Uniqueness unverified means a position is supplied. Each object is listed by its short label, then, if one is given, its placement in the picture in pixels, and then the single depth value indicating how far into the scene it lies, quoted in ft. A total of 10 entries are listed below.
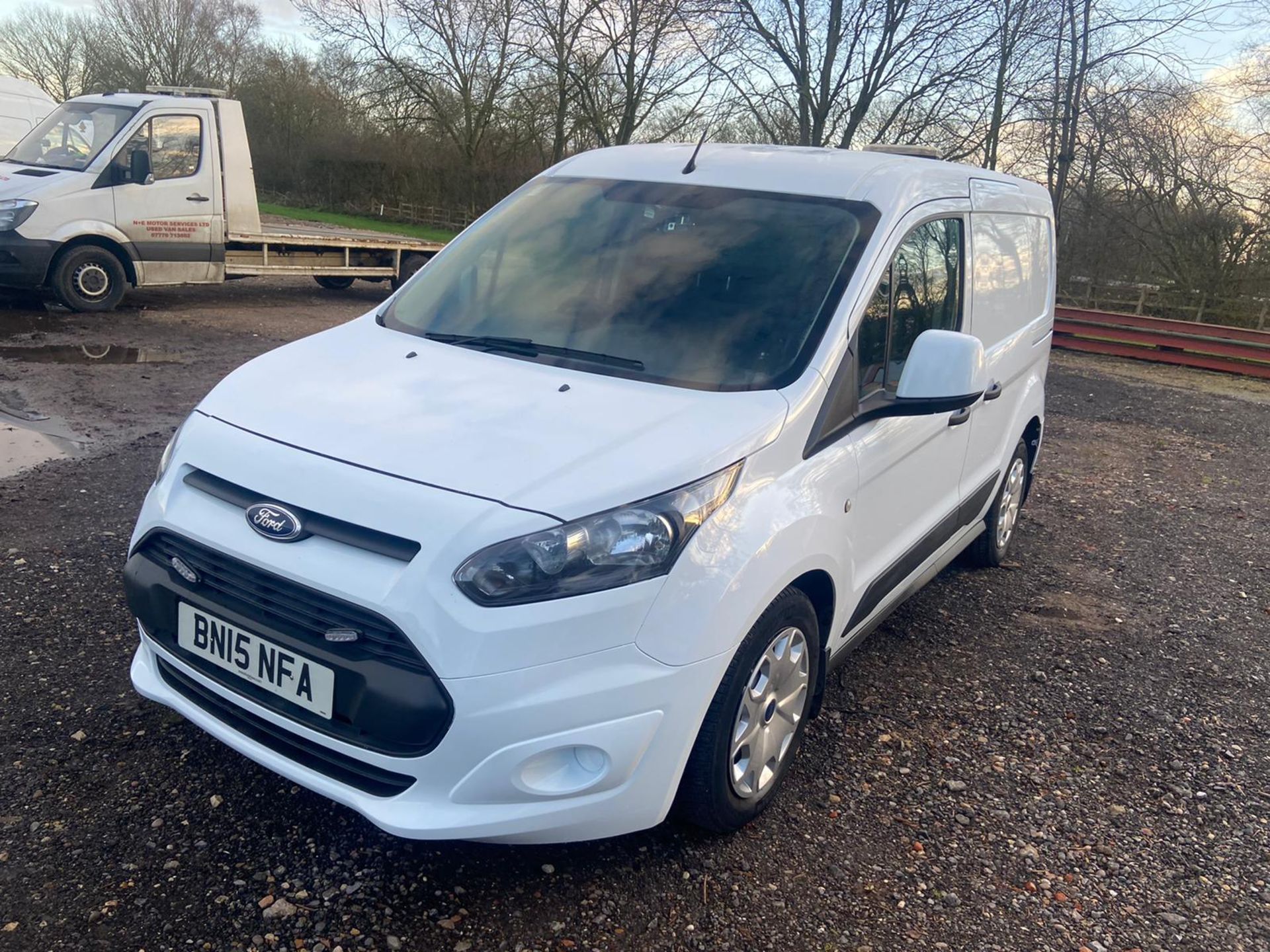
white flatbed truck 32.91
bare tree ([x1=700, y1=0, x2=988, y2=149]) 58.44
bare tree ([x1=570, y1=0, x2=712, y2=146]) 72.08
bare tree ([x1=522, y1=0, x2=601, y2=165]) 83.35
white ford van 7.35
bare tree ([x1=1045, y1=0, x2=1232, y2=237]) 57.98
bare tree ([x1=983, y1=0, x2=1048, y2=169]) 56.91
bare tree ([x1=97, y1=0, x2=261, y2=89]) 146.00
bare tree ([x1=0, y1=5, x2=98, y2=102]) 163.02
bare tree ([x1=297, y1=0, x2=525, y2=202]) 96.53
